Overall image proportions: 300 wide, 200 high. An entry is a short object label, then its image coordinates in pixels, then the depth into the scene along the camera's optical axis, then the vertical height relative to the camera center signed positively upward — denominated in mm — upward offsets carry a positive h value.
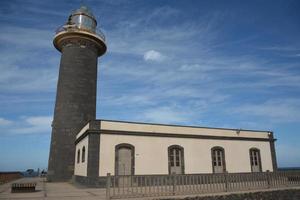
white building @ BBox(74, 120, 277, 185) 14891 +1039
